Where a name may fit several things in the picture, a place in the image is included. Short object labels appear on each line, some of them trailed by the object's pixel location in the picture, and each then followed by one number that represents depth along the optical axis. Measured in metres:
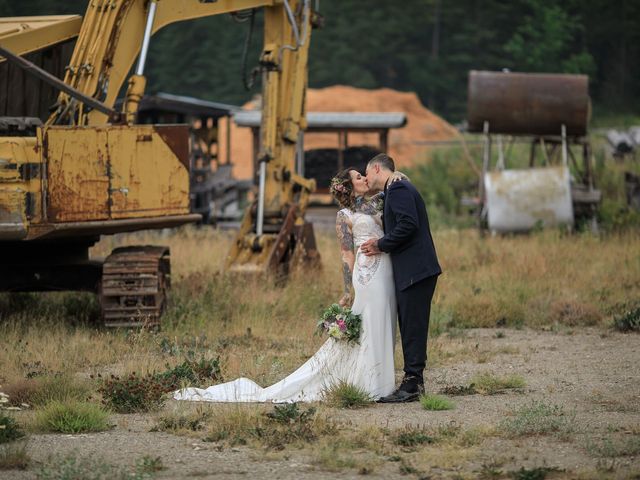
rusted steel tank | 42.41
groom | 18.36
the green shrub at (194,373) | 19.53
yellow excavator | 23.31
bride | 18.59
